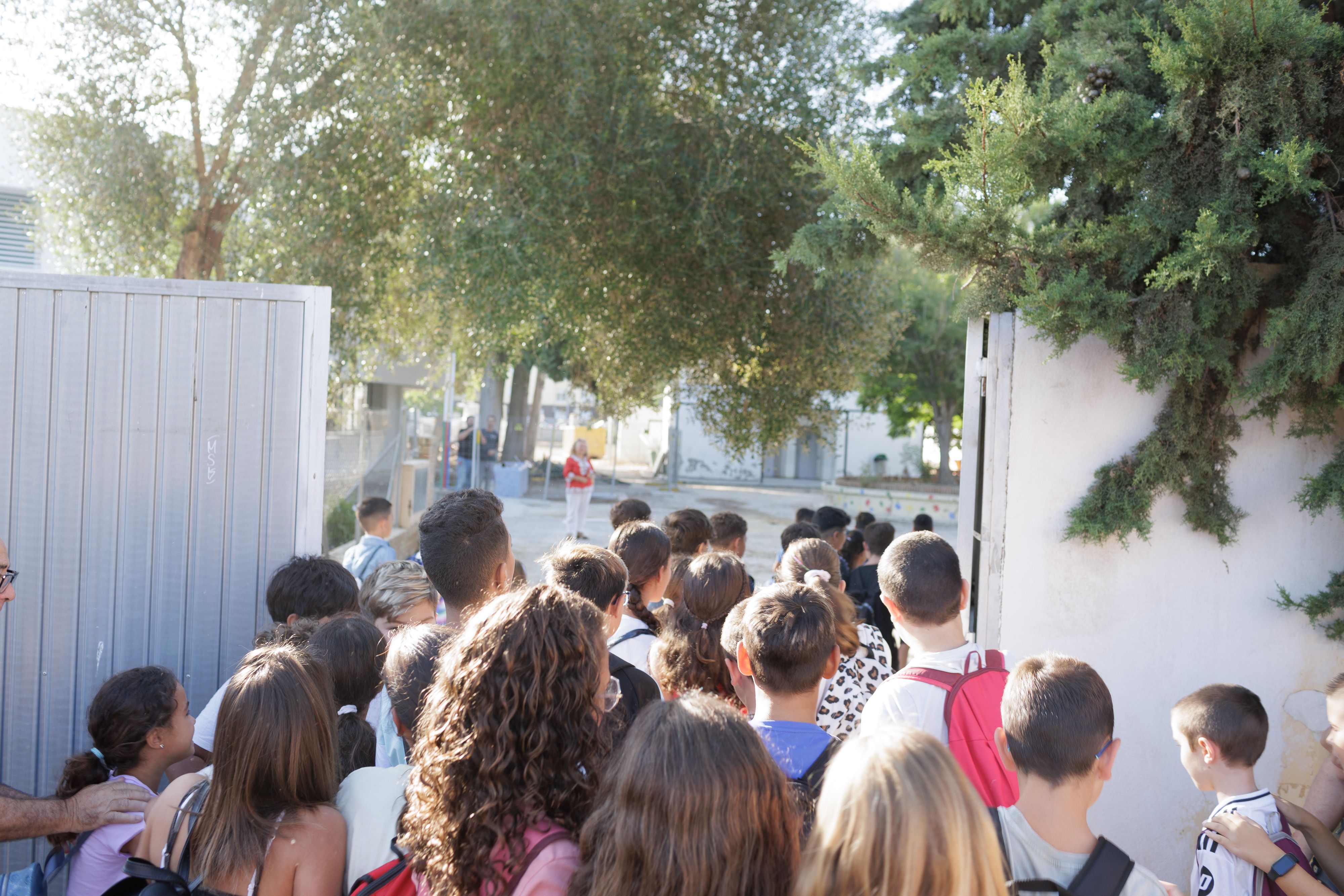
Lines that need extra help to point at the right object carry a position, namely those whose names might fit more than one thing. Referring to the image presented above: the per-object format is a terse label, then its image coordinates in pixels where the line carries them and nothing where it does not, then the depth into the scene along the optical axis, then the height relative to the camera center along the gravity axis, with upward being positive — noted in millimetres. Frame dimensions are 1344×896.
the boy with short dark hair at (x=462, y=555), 3244 -419
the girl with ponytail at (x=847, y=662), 3158 -798
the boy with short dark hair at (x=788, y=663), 2379 -566
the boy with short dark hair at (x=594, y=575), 3049 -447
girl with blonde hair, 1422 -590
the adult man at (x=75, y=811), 2547 -1089
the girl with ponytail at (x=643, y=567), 3727 -511
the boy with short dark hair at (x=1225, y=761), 2586 -890
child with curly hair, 1771 -631
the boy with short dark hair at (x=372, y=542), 5477 -670
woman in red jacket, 14703 -662
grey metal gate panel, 3678 -216
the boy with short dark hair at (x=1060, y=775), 1968 -747
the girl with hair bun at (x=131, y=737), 2656 -938
